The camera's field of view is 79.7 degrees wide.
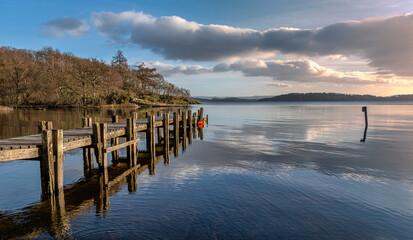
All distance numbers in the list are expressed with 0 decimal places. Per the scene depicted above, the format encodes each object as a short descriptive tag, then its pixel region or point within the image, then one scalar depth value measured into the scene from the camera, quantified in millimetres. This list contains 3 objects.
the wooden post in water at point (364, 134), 24525
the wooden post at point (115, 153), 14641
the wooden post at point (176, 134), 18372
